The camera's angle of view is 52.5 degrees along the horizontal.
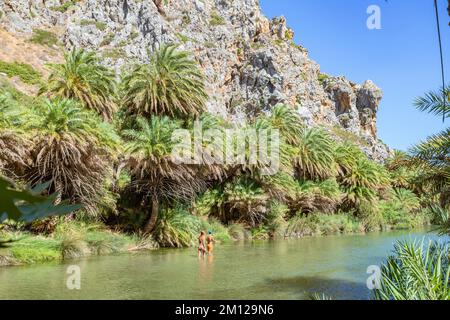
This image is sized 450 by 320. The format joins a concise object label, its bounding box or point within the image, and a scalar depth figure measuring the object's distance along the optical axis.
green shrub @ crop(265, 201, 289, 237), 29.12
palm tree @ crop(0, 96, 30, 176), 16.42
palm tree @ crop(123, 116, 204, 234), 20.83
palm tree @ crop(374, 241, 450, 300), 5.53
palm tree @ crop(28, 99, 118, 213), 17.77
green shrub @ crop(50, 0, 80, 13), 66.38
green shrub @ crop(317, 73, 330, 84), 91.06
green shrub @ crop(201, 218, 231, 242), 24.75
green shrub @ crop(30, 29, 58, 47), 59.77
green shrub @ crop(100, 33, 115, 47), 63.64
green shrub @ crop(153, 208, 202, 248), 21.47
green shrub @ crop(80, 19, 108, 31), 64.88
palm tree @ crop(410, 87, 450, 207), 8.11
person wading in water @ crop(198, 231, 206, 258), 17.24
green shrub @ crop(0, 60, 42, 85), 48.98
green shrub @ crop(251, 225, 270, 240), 28.10
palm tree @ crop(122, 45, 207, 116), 23.36
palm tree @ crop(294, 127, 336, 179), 34.00
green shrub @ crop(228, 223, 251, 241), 26.64
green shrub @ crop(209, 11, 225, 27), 76.28
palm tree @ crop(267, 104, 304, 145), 34.44
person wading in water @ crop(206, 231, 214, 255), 17.92
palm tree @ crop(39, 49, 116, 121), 22.45
